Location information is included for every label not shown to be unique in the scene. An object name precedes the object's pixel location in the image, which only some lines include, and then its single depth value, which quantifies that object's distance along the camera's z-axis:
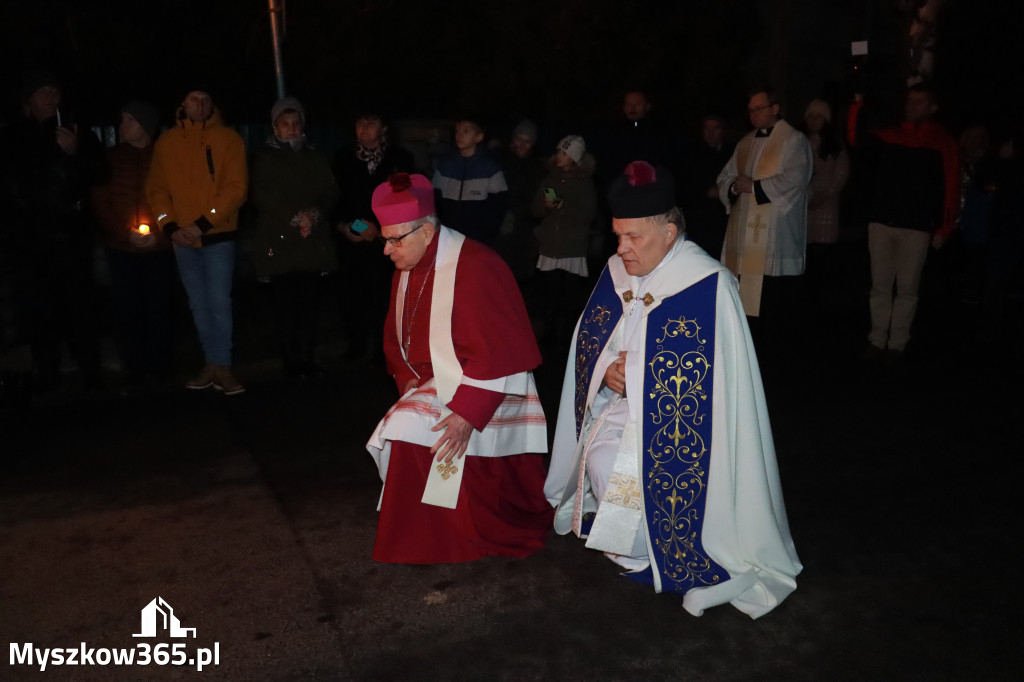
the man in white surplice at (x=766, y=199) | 7.51
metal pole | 9.45
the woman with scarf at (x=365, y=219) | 7.53
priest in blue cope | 3.96
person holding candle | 7.02
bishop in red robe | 4.32
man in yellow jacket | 6.82
